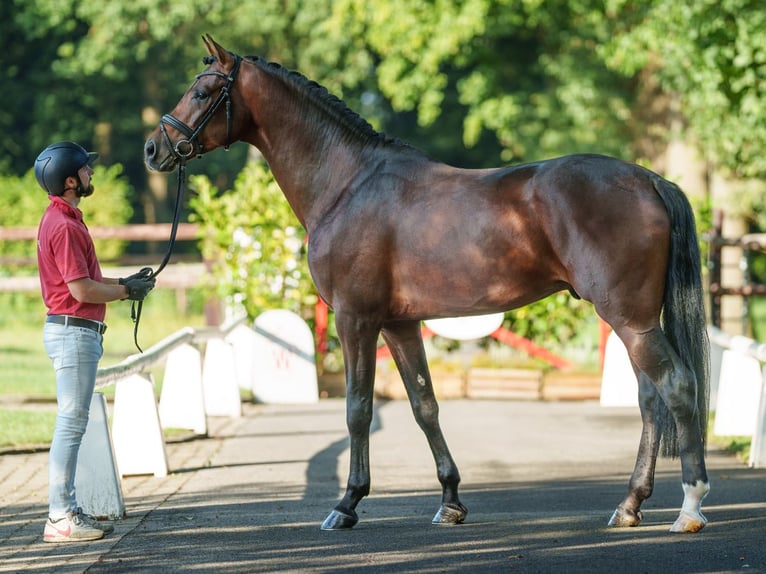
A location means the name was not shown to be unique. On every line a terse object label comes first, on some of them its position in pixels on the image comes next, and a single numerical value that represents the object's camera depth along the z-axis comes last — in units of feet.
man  43.52
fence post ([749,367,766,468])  61.26
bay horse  42.73
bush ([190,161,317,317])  99.96
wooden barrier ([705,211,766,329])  95.96
